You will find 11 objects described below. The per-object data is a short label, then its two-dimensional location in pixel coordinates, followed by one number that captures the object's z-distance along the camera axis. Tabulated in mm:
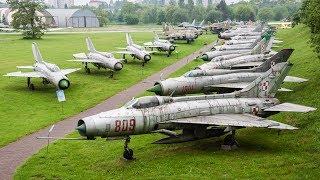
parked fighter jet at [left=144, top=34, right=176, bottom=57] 74375
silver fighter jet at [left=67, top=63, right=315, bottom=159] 21547
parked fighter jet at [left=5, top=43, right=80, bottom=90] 40500
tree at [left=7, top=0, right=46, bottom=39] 107438
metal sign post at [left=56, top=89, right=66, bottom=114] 39219
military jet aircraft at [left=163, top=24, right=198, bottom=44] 98562
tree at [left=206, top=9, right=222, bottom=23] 195750
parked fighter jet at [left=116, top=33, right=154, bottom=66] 61891
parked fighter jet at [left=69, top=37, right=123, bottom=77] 50875
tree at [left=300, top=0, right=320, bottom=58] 31431
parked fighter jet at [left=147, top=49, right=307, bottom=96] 31719
